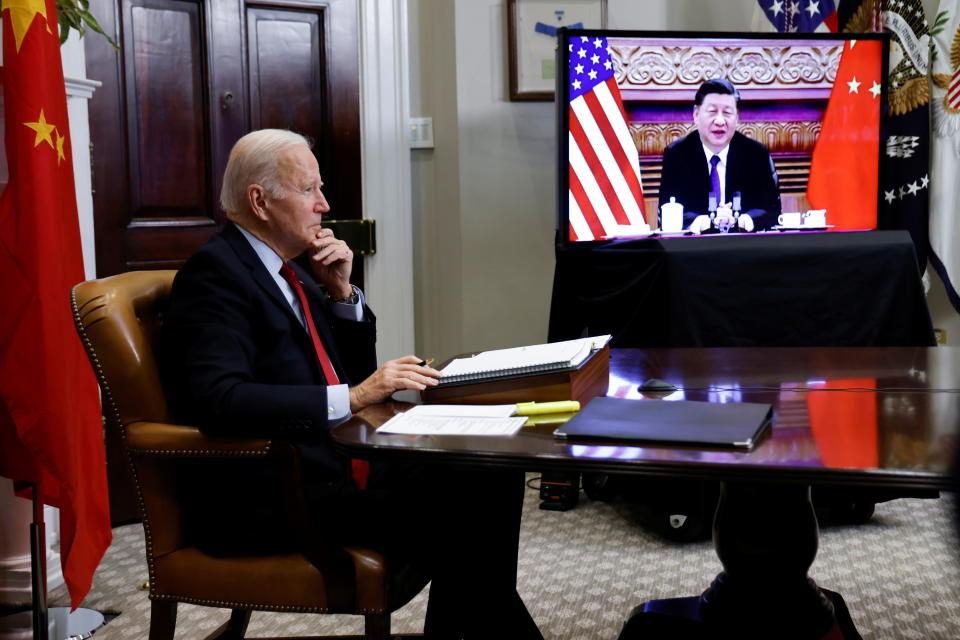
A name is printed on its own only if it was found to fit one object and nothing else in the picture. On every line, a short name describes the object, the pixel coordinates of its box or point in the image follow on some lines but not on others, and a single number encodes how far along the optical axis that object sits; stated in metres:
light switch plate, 3.96
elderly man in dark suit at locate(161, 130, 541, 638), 1.61
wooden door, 3.27
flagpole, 2.15
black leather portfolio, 1.27
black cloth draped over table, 3.18
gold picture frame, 3.84
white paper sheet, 1.40
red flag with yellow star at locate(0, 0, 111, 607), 2.13
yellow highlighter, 1.49
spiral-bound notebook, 1.59
